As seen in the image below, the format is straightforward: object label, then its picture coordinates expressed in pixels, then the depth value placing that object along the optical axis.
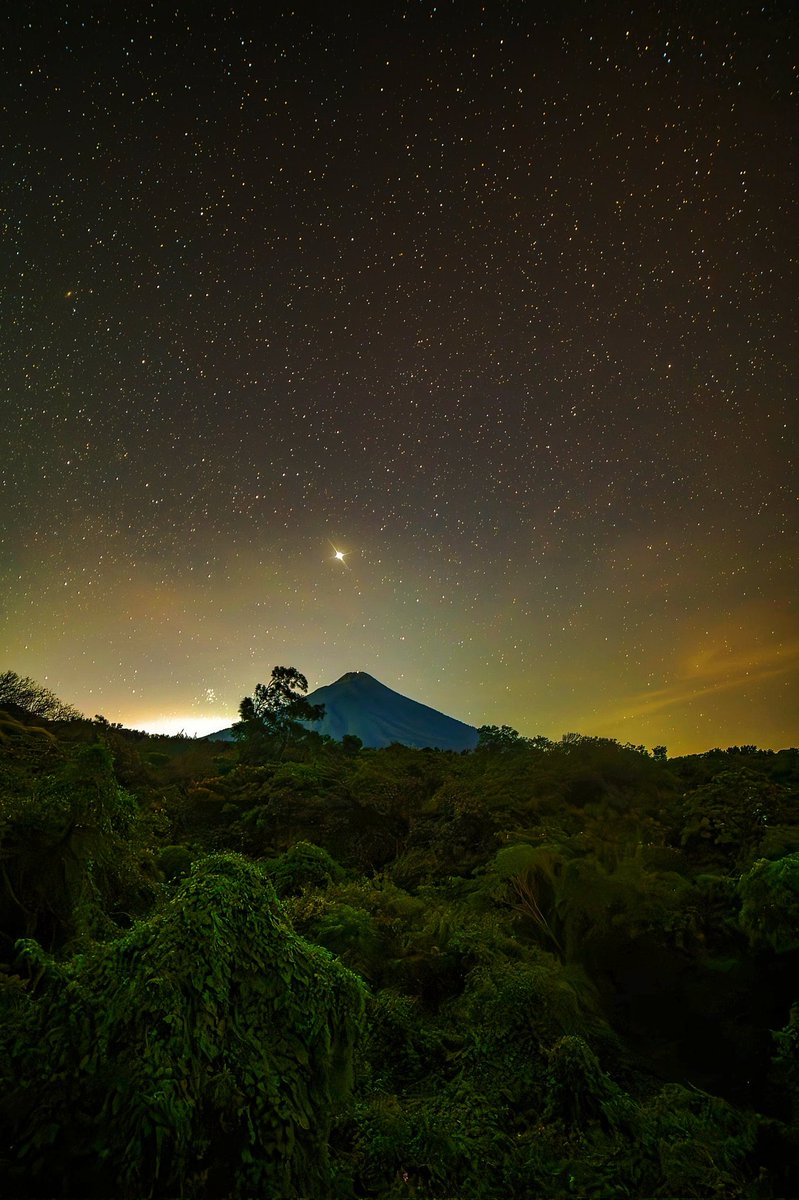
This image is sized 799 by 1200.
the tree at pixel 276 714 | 37.19
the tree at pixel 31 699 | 28.28
